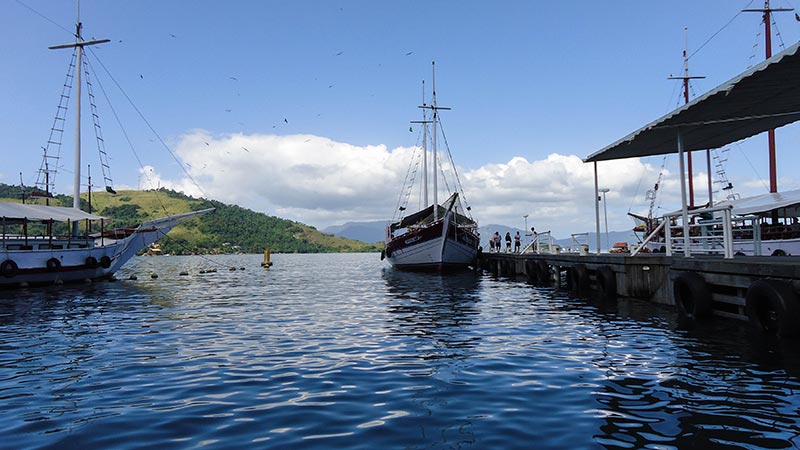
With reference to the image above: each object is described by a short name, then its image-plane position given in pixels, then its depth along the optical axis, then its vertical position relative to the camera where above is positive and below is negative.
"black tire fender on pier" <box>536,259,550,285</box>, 31.00 -1.31
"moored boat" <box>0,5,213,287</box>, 29.97 +0.65
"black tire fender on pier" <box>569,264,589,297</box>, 23.92 -1.50
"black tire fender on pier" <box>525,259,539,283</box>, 32.34 -1.37
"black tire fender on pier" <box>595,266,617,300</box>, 21.30 -1.42
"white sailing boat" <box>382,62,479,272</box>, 41.34 +1.14
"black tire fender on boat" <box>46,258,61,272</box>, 31.21 -0.42
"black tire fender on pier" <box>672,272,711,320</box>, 14.25 -1.38
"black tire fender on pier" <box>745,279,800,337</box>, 10.58 -1.31
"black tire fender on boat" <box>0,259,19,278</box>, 28.78 -0.59
